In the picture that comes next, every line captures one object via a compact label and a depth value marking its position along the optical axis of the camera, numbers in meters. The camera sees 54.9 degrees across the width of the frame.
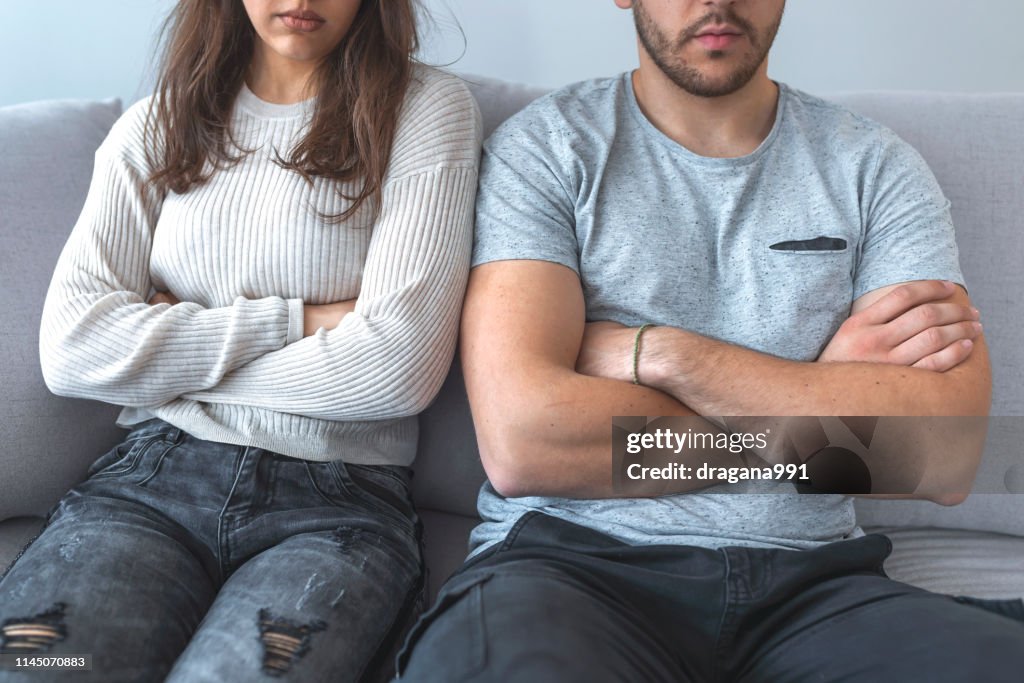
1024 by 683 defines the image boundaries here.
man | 1.12
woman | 1.23
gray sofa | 1.52
